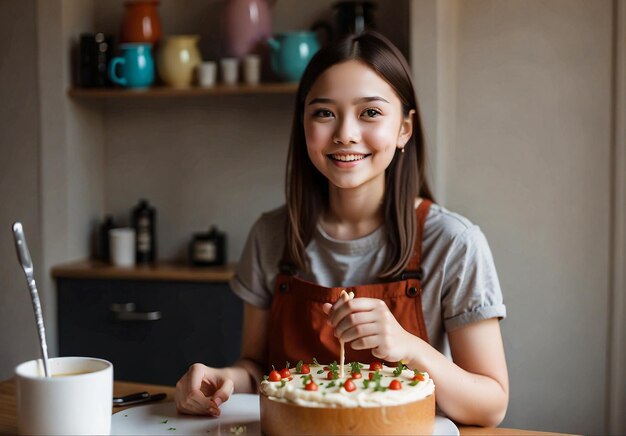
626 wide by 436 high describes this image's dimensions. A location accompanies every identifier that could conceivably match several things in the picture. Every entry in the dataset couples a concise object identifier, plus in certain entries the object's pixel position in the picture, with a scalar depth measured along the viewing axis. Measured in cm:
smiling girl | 149
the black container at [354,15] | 276
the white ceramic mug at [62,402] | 105
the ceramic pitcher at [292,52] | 280
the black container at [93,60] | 306
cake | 112
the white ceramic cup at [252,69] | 291
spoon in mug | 110
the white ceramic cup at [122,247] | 310
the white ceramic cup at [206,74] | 297
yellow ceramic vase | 297
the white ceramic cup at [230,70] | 292
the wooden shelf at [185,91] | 284
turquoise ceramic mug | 300
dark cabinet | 290
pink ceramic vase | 291
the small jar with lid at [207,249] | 304
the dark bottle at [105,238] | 320
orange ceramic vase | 305
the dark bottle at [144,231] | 314
